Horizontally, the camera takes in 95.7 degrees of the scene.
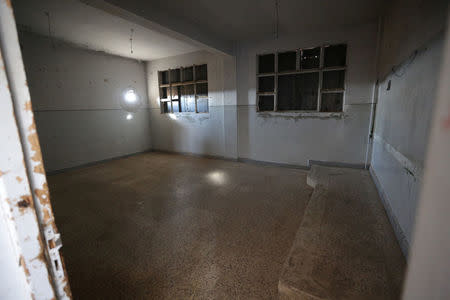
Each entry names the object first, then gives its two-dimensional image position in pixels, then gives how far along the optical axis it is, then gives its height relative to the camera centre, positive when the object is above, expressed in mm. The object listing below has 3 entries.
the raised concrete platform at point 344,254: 1271 -1086
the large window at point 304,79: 3705 +585
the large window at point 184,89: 5090 +593
